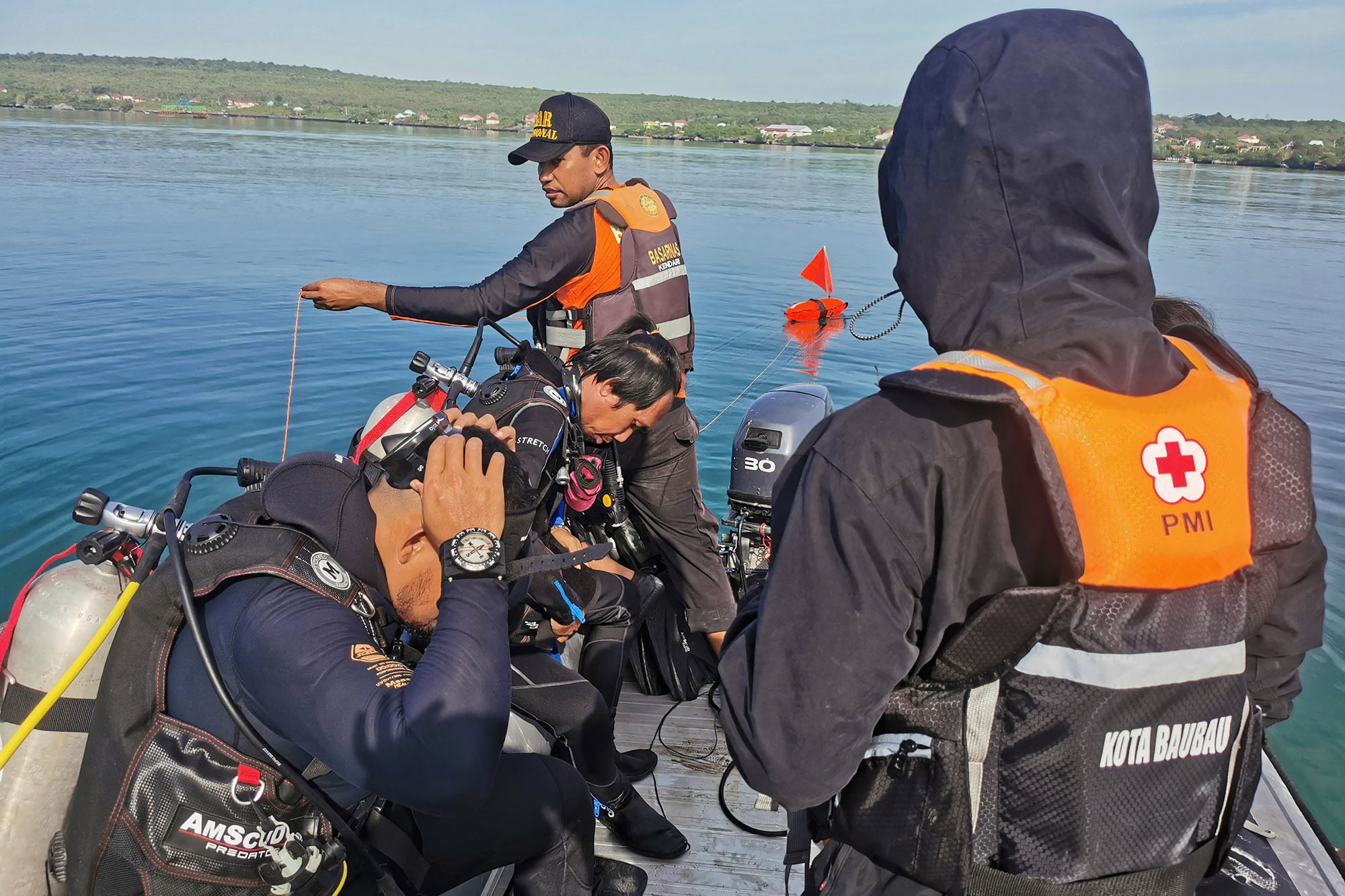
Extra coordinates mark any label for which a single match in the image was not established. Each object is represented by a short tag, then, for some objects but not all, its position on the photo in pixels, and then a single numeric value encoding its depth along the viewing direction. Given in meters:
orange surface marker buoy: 12.73
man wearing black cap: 3.59
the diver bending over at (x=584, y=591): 2.56
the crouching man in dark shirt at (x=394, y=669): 1.47
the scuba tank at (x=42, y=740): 1.58
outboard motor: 3.94
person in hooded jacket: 1.00
